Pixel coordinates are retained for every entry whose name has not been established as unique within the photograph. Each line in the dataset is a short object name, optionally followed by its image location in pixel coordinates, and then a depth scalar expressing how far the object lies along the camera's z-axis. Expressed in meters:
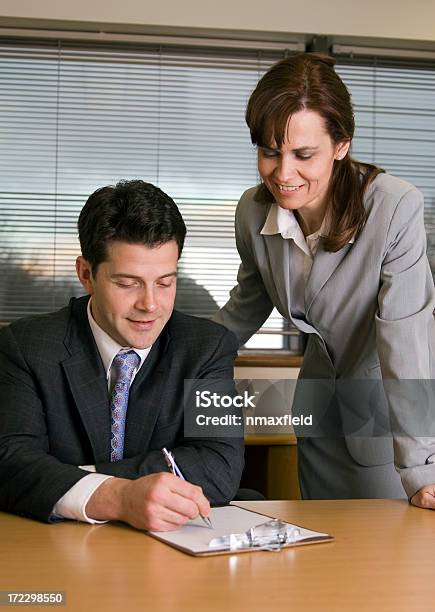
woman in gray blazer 1.87
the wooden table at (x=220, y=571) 1.18
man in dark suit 1.79
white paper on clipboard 1.40
